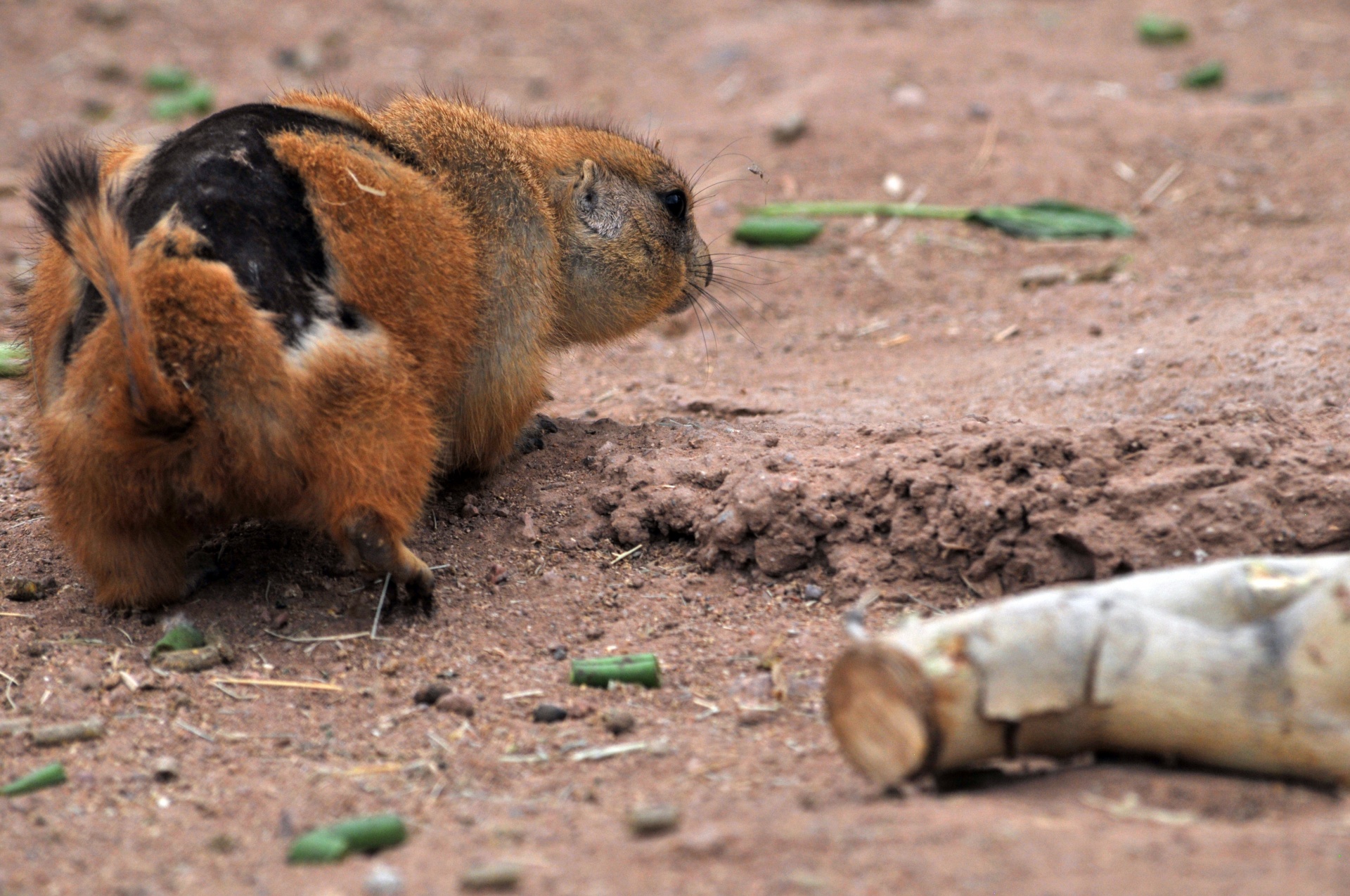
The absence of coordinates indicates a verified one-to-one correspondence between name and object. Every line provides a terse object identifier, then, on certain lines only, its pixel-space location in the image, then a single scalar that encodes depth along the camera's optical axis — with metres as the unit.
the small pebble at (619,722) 7.97
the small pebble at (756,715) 8.00
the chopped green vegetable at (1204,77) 21.66
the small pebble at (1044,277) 15.92
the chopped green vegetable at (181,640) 9.09
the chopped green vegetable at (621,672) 8.56
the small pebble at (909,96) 20.55
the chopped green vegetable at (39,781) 7.43
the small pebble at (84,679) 8.63
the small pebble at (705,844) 6.03
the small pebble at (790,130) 19.80
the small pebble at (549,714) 8.19
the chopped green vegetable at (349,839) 6.50
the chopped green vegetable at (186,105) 21.86
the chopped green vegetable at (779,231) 17.44
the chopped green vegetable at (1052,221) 17.02
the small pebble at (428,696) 8.48
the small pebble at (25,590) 10.04
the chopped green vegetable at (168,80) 23.44
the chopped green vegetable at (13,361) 12.33
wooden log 6.23
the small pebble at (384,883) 5.99
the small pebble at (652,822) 6.37
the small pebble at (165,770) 7.62
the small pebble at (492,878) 5.92
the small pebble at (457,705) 8.32
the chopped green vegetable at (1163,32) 23.47
